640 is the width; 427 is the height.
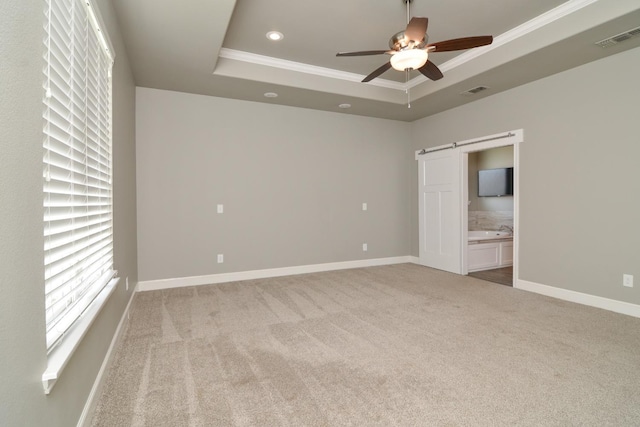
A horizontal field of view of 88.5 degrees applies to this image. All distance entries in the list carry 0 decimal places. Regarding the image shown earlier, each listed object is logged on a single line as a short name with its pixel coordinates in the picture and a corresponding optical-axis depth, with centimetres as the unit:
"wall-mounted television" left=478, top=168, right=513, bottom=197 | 655
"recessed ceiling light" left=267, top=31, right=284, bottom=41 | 356
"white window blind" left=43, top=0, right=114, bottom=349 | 132
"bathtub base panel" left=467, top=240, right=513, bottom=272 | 555
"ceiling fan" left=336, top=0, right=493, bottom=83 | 253
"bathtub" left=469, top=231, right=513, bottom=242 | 576
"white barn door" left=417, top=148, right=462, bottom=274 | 532
